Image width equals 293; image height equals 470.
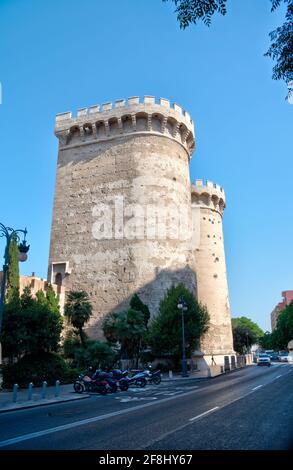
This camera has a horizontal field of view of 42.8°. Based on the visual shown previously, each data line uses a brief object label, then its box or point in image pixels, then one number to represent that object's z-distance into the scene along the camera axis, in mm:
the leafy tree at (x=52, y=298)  26859
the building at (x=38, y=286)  25531
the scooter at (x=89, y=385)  16188
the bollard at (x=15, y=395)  12992
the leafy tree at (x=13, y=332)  17391
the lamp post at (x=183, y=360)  23978
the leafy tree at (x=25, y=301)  20447
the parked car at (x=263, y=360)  37944
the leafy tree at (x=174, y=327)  26594
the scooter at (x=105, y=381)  16281
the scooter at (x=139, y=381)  18962
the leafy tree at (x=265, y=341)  123575
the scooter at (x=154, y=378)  20338
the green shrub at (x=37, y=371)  17891
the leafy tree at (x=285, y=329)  61581
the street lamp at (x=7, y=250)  13252
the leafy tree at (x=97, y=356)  22422
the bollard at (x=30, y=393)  13688
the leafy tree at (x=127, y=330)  24219
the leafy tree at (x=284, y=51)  6916
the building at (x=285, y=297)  133188
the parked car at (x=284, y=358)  48344
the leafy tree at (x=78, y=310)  24766
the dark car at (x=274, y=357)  59175
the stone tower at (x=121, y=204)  31016
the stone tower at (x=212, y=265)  41844
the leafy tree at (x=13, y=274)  23172
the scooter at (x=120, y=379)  17438
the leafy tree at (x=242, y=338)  56750
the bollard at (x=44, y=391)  14166
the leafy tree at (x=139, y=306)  28016
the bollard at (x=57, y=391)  14898
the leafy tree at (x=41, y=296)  25669
